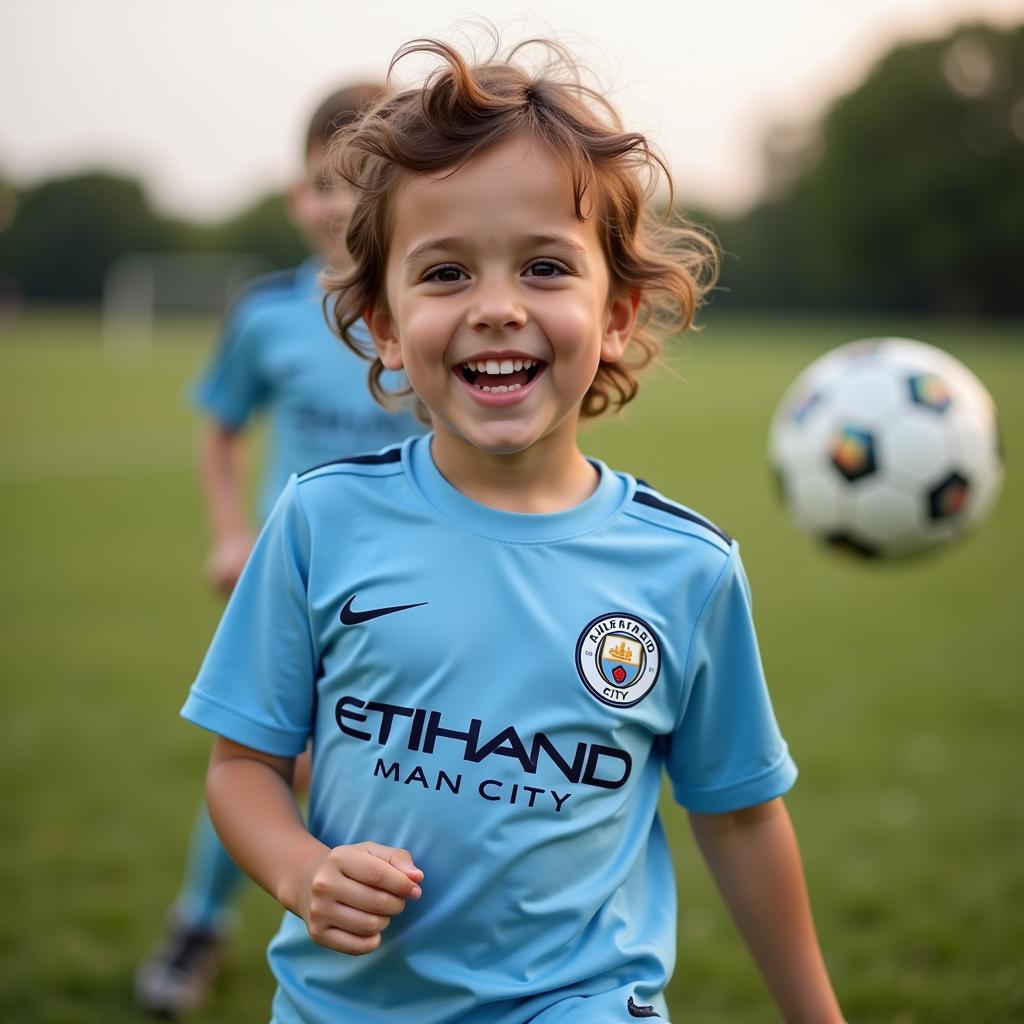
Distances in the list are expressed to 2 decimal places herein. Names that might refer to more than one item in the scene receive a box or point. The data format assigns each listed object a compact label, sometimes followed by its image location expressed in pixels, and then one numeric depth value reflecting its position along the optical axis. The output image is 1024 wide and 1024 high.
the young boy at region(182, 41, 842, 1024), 1.65
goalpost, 40.91
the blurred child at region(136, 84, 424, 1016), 3.30
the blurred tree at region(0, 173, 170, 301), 53.22
